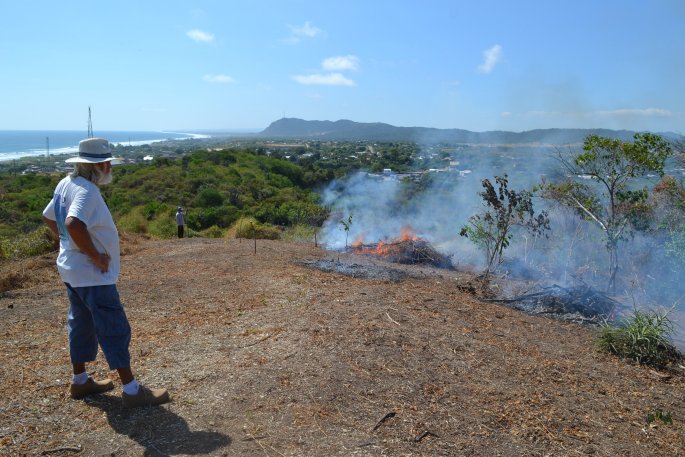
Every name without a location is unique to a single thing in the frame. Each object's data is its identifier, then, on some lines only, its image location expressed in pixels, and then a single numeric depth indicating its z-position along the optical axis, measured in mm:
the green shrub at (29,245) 9508
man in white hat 3055
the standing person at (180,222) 13867
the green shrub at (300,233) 14146
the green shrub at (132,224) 14752
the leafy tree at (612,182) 7488
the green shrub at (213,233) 16516
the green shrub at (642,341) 5145
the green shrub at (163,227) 15277
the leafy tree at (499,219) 7520
